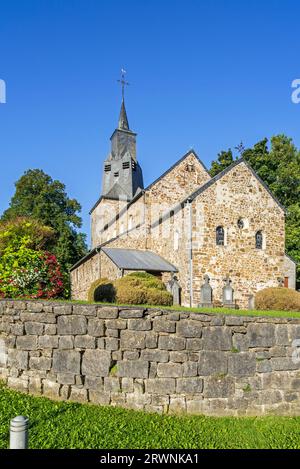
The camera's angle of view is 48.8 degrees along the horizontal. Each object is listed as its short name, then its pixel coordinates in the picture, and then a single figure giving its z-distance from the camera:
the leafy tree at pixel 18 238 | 8.28
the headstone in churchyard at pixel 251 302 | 17.50
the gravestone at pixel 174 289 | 17.72
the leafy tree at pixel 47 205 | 30.62
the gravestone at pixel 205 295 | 17.64
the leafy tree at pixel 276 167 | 31.09
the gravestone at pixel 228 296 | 18.11
